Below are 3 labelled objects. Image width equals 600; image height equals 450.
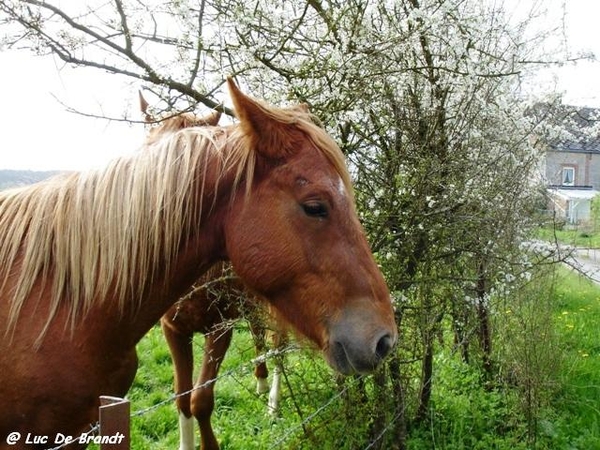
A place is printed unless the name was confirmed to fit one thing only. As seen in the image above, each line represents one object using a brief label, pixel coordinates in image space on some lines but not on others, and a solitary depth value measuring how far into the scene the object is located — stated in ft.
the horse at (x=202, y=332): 11.06
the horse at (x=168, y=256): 6.61
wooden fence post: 4.88
